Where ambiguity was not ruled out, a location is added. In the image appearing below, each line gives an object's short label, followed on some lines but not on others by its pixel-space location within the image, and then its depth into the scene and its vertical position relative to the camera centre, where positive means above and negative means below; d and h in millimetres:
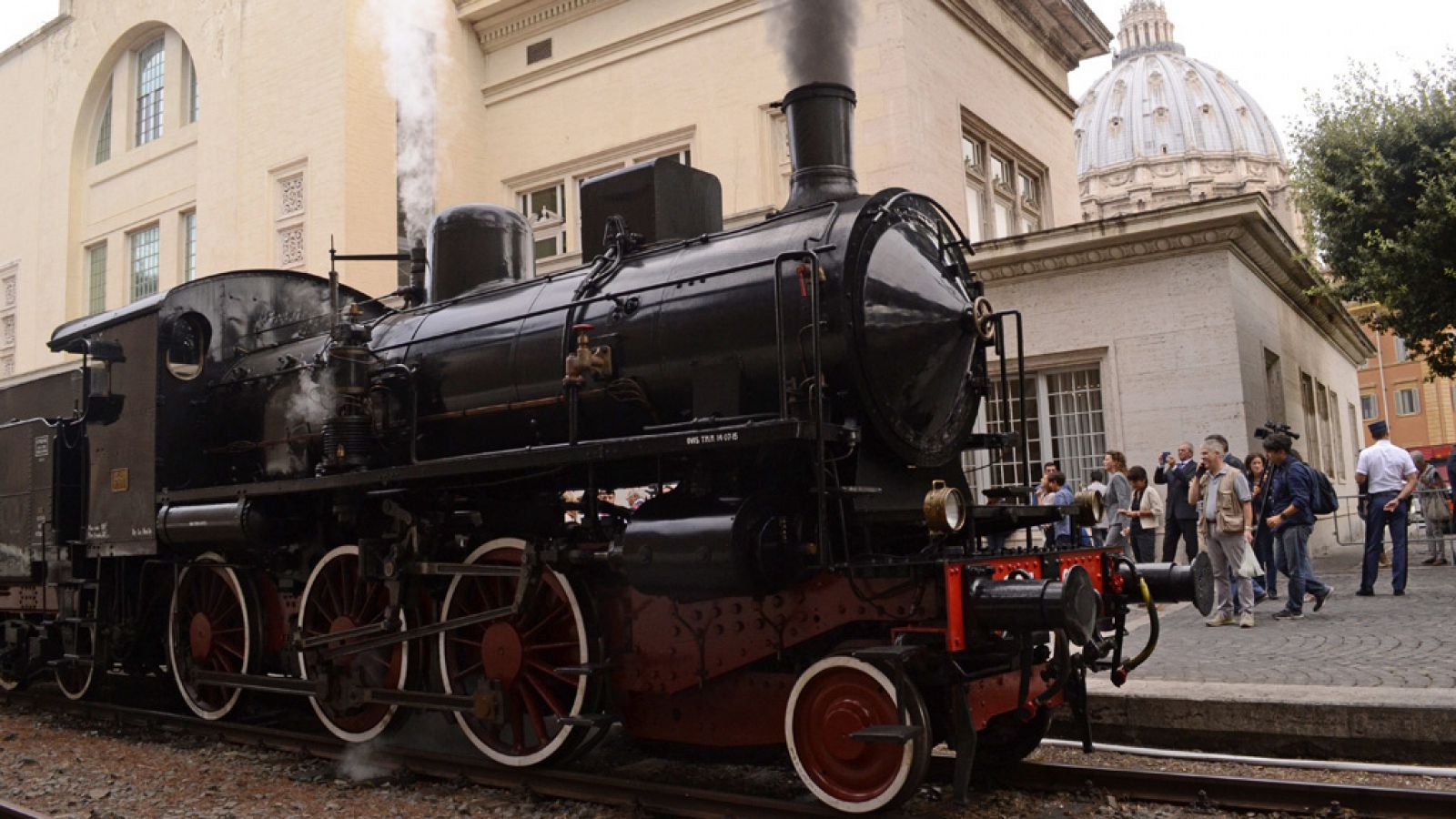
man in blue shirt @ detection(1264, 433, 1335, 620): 9531 -127
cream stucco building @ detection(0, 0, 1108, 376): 16875 +7256
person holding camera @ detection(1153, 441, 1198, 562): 11133 -83
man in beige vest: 9172 -174
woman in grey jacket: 11992 +145
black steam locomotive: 4758 +172
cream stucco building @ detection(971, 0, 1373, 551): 14164 +2472
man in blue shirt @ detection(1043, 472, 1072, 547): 12414 +193
